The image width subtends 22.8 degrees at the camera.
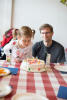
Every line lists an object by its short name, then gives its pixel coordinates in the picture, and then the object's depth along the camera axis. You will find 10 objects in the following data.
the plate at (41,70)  1.57
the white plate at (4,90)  0.99
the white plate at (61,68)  1.69
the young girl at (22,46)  1.98
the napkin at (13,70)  1.49
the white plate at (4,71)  1.43
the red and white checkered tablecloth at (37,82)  1.10
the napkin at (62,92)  1.05
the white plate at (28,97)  0.98
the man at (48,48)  2.29
